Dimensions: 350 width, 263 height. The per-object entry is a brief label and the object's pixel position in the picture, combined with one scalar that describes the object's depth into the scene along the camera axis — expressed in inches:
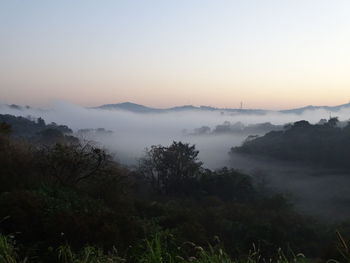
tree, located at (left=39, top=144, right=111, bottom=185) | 1029.2
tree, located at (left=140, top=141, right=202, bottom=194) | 1942.7
